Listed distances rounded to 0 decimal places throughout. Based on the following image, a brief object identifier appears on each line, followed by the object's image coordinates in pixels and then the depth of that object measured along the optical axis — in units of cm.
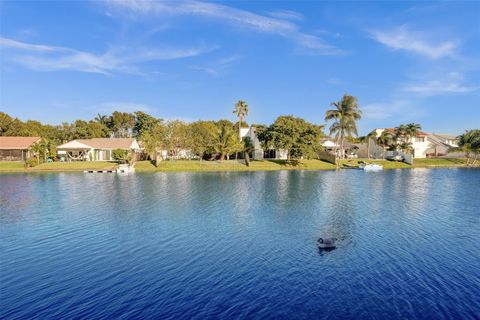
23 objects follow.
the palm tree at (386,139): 11344
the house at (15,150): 9825
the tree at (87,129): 12388
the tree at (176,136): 10225
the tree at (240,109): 11600
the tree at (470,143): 10856
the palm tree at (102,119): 14725
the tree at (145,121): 13588
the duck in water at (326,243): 2280
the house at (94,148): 10175
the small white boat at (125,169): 8305
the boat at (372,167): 9350
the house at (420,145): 12612
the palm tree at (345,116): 10081
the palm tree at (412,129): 11109
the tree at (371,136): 11476
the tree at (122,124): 14512
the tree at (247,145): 10131
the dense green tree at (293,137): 9181
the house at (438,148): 12825
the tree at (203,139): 9975
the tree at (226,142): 9712
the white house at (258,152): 11149
